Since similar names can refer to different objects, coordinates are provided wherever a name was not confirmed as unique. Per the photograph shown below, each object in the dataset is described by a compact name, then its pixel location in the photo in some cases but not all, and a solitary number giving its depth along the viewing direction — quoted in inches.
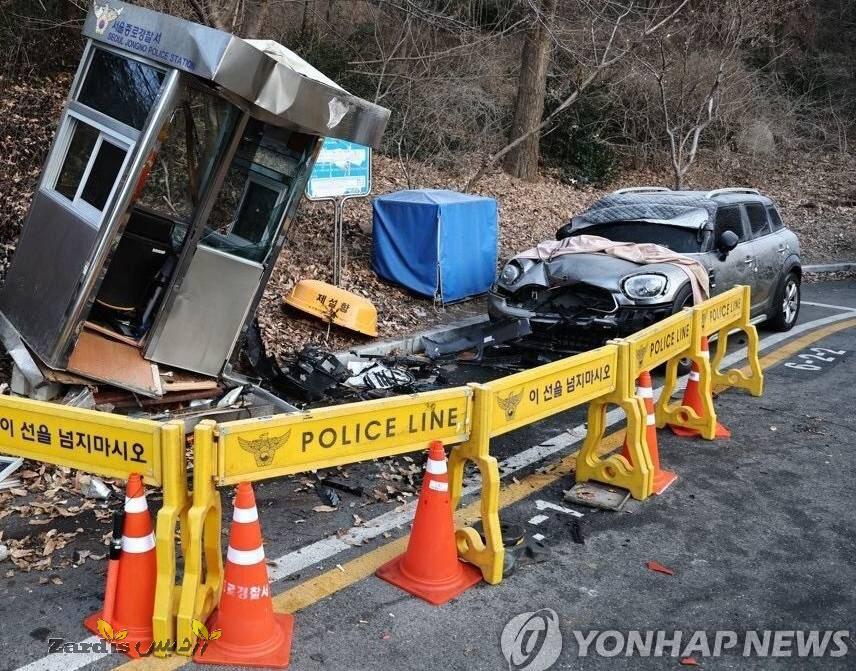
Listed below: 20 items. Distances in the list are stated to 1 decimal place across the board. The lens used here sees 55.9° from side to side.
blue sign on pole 379.6
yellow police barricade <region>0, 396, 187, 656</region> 138.6
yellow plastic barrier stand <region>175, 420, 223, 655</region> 138.2
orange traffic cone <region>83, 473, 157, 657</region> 141.3
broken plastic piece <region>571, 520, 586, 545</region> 187.0
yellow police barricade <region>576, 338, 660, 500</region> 207.0
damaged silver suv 300.8
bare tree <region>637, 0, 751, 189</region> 594.2
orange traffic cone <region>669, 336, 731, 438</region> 254.1
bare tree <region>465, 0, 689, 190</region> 525.0
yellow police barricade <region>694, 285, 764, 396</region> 279.9
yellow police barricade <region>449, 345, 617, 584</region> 167.5
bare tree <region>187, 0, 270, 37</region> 368.5
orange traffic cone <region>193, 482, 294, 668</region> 139.1
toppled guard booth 213.0
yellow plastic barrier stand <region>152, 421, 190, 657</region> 137.9
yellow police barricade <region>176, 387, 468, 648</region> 139.8
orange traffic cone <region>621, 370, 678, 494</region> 215.3
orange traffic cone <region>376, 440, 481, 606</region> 162.2
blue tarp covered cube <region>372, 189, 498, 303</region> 410.3
